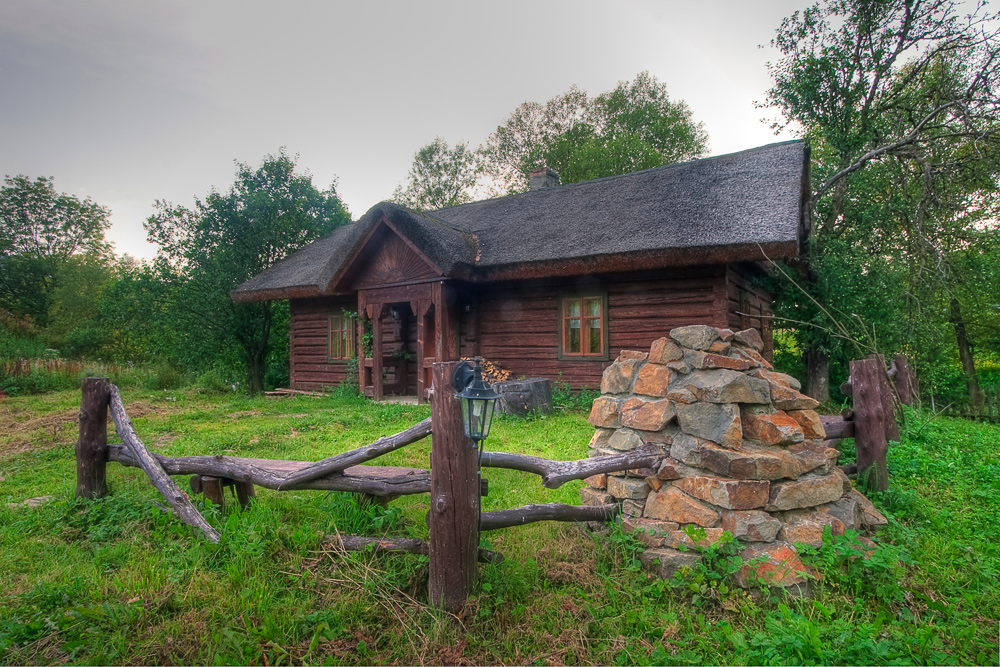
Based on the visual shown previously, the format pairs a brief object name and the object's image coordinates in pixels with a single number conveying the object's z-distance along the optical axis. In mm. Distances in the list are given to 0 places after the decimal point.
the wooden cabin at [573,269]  8195
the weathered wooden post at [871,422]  3910
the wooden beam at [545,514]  2809
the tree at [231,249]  14383
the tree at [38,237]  22078
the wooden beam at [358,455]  2826
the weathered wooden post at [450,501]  2527
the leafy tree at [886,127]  9820
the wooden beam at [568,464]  2926
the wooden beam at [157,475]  3332
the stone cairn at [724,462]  2869
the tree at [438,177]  28609
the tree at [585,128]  28109
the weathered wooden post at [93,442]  4078
